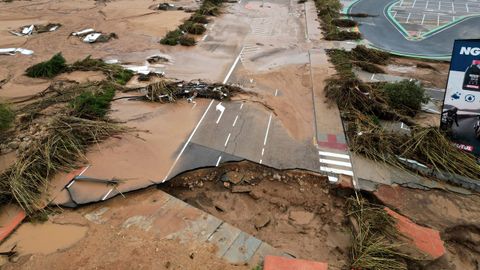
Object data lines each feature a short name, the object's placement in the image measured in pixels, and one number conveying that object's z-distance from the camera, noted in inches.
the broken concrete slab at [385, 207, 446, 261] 439.2
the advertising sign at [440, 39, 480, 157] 537.3
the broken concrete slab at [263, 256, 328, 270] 410.0
